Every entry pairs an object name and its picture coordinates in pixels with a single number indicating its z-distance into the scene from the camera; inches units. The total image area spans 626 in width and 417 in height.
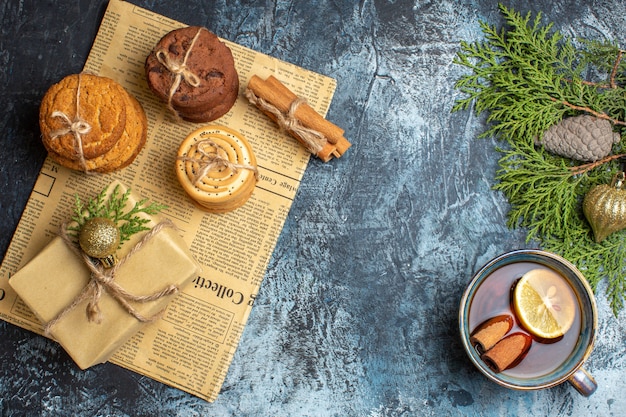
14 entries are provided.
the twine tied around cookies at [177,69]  25.9
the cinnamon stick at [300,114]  27.3
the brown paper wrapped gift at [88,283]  25.9
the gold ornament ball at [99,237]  24.7
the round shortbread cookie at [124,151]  26.4
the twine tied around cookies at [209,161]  26.1
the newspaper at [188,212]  27.5
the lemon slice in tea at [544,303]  25.9
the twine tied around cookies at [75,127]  25.3
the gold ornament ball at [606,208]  26.4
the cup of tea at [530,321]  25.6
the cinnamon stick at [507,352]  25.4
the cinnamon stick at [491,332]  25.4
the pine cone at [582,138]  27.0
